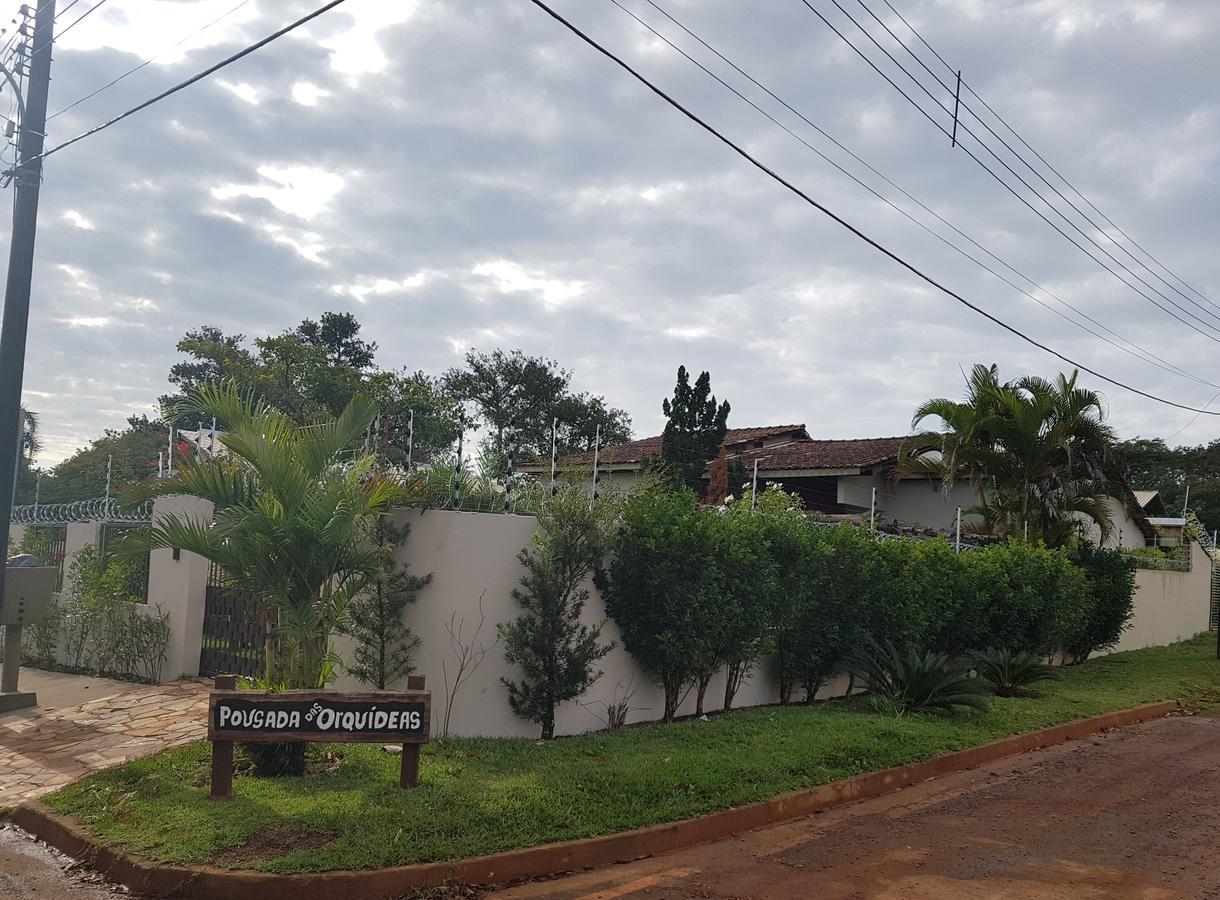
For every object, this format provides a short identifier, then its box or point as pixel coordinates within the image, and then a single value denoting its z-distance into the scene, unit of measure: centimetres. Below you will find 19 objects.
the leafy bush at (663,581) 944
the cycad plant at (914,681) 1135
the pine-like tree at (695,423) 2155
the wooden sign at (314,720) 665
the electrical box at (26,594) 1063
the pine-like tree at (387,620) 859
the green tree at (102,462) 3966
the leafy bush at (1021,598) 1438
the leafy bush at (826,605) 1121
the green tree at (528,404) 3881
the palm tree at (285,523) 750
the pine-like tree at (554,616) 884
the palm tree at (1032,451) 1792
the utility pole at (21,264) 991
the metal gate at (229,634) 1094
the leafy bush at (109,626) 1156
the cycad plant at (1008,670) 1357
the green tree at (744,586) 991
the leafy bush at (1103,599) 1919
